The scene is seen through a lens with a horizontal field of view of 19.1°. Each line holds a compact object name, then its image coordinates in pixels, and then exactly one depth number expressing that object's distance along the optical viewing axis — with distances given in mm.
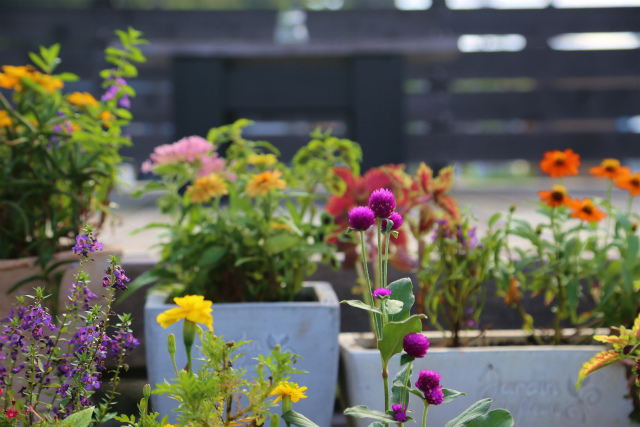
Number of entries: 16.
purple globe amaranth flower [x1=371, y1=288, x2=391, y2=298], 2086
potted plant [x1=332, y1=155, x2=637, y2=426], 2301
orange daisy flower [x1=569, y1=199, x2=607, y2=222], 2410
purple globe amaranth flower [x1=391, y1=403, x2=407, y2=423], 2105
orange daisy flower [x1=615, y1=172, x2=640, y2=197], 2494
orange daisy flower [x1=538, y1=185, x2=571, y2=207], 2407
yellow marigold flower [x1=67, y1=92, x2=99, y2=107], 2536
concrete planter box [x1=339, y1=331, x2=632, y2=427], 2303
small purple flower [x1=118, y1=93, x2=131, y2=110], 2522
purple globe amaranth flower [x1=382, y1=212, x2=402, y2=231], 2107
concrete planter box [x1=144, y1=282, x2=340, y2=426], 2298
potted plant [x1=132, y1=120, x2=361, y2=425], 2307
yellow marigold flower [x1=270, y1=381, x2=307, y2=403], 2107
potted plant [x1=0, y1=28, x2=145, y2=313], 2379
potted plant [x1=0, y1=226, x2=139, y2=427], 2101
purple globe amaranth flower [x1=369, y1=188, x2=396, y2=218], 2086
